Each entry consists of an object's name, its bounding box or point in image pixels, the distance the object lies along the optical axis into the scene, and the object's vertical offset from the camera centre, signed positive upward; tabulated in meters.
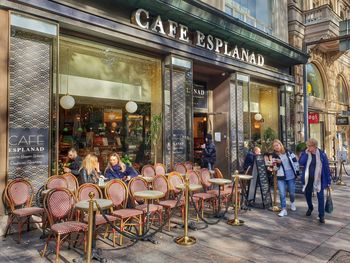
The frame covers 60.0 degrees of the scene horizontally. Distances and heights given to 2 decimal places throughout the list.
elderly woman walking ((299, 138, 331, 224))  6.35 -0.74
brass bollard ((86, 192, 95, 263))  3.75 -1.16
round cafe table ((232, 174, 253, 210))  7.46 -1.23
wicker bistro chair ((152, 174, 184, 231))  5.84 -0.91
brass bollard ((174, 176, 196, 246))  4.94 -1.63
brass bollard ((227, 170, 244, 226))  6.09 -1.66
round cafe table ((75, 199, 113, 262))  4.04 -0.90
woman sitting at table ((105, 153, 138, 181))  6.45 -0.64
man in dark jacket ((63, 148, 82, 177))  6.96 -0.52
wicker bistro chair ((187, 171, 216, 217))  6.37 -1.18
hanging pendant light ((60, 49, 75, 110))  7.60 +1.01
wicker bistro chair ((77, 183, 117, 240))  4.81 -0.84
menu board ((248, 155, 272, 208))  7.66 -1.05
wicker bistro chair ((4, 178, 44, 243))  5.11 -1.09
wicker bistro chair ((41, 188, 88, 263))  4.11 -1.05
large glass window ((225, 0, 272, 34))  12.46 +5.63
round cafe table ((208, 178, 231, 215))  6.30 -0.88
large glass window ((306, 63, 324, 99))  17.72 +3.46
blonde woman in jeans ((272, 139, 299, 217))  7.12 -0.75
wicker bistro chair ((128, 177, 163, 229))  5.35 -0.94
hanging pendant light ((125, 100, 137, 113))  9.24 +1.06
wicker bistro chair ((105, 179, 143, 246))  4.98 -1.06
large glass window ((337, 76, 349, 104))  22.08 +3.54
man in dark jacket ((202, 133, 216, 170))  10.49 -0.52
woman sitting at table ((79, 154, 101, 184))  6.15 -0.63
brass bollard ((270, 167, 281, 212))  7.36 -1.59
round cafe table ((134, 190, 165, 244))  4.84 -0.88
